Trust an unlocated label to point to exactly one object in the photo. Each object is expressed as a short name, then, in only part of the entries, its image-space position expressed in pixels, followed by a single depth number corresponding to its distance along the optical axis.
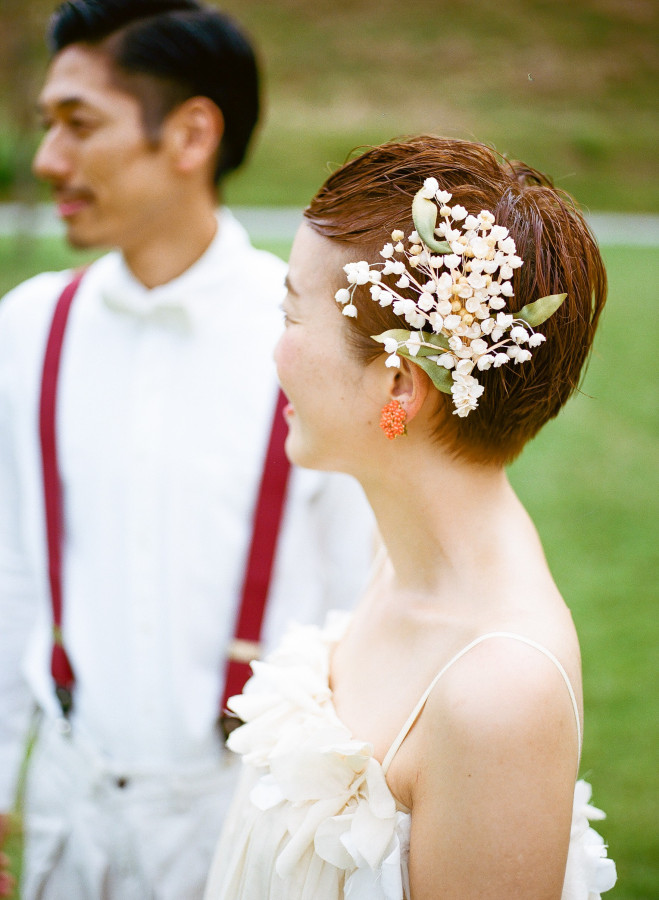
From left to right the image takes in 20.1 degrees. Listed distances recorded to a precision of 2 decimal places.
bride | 1.29
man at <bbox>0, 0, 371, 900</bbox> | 1.65
